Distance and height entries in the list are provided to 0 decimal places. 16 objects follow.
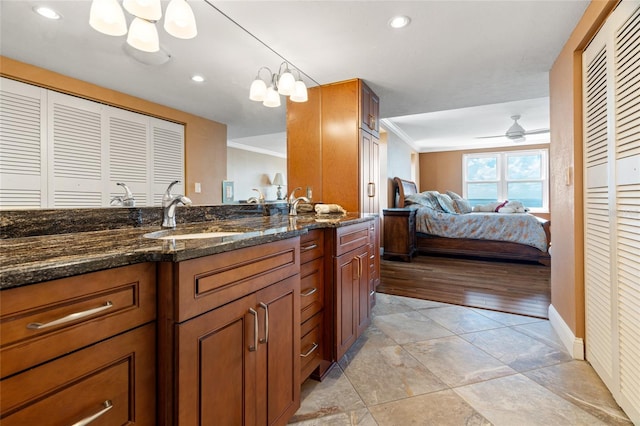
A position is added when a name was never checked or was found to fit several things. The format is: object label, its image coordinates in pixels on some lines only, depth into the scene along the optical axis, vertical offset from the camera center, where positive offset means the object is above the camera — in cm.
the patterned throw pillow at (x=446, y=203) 535 +16
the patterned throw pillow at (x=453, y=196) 605 +33
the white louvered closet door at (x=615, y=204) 124 +3
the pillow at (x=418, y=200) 510 +21
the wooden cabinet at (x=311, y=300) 145 -47
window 691 +85
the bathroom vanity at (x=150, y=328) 55 -28
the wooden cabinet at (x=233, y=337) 74 -39
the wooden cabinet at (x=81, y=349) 52 -28
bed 424 -53
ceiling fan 470 +128
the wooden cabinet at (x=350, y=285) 165 -46
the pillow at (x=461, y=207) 582 +9
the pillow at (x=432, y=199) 529 +24
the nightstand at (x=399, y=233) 449 -34
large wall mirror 112 +74
